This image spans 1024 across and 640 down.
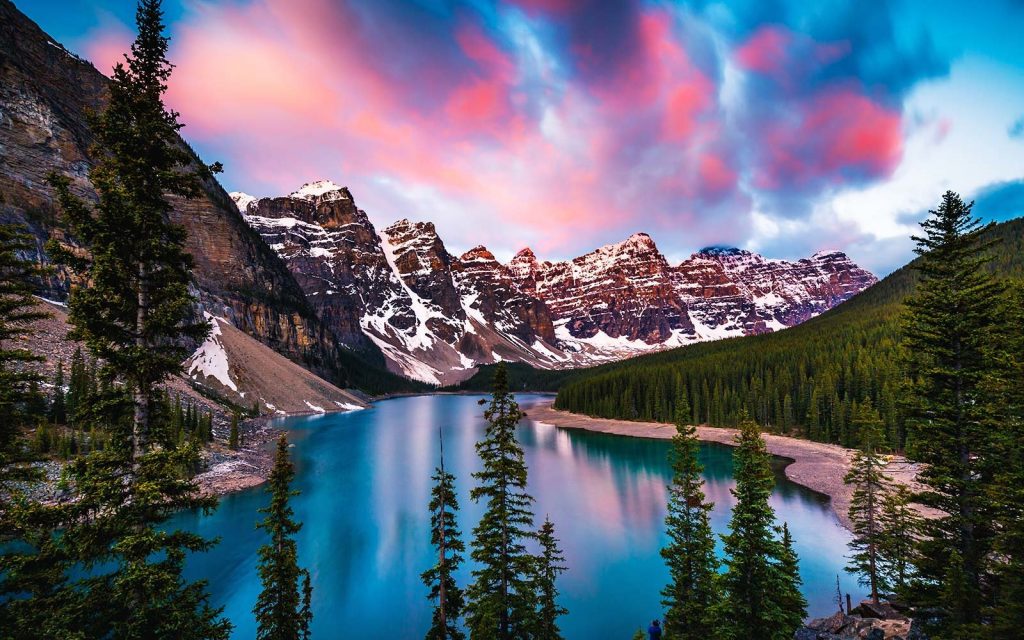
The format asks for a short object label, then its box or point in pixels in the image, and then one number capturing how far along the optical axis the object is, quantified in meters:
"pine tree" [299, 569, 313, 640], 17.67
